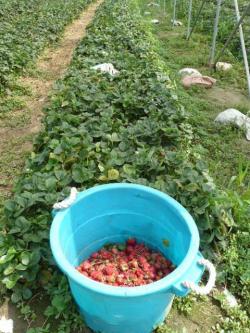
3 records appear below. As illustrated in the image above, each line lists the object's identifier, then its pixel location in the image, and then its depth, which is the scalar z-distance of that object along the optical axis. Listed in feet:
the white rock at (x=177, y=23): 35.82
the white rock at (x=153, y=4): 48.17
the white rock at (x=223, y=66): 22.39
